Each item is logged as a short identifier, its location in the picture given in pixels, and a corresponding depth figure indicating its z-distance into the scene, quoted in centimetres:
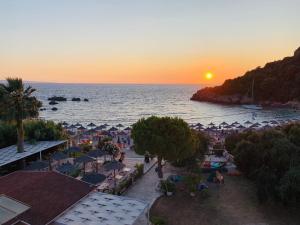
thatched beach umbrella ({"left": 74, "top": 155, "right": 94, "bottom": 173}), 1741
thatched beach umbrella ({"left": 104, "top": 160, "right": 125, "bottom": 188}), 1595
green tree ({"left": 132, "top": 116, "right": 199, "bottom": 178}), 1663
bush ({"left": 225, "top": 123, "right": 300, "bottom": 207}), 1291
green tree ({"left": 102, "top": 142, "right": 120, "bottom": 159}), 2076
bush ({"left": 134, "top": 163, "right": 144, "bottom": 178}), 1708
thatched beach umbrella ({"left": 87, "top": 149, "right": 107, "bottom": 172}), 1884
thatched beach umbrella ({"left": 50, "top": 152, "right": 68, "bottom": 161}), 1816
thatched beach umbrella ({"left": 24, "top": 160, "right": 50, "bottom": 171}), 1646
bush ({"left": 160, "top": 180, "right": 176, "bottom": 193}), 1474
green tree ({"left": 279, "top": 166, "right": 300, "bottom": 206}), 1263
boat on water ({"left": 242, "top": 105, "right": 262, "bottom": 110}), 7470
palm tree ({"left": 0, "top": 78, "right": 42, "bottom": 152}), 1709
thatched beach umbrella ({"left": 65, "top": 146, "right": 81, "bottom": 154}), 2006
